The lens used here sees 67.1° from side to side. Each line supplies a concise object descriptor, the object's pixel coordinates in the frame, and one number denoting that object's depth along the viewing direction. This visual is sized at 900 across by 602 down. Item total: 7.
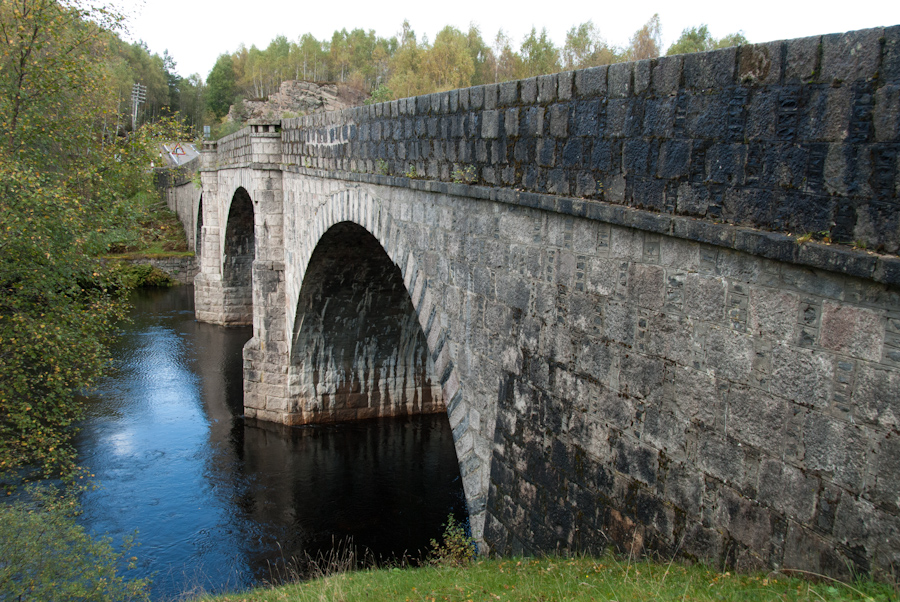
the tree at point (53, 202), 10.10
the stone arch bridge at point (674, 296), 3.49
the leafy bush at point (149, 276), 34.16
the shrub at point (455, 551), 7.91
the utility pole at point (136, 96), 59.56
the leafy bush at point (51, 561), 7.20
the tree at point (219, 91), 80.06
